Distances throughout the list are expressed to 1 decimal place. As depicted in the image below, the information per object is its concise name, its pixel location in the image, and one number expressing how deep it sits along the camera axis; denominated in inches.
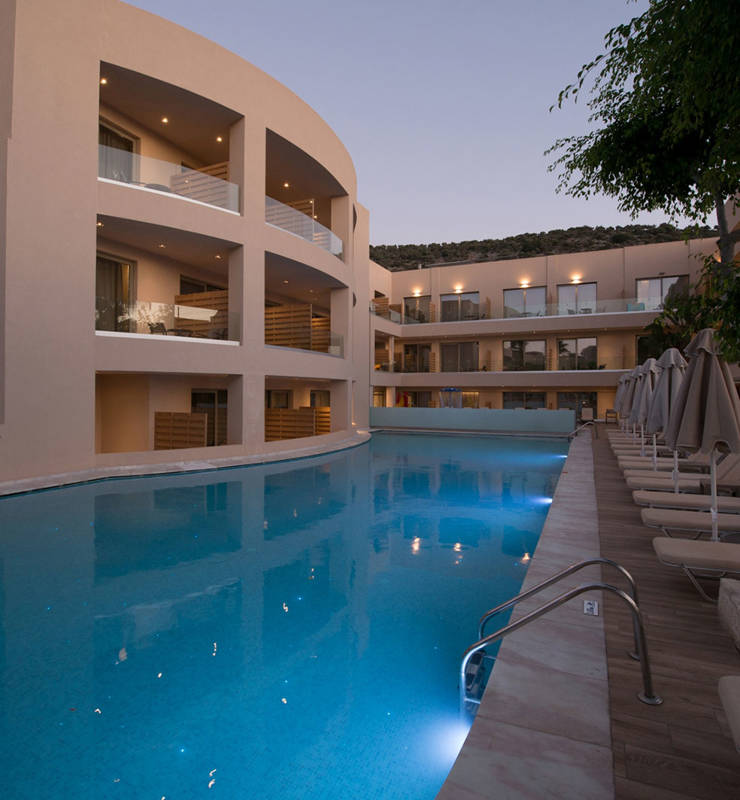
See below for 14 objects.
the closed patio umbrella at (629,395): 474.7
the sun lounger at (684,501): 199.6
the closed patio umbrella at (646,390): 337.1
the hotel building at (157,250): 375.2
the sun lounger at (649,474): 273.8
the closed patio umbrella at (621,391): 590.0
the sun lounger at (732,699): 67.4
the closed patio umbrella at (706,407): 163.0
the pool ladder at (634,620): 94.0
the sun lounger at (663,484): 252.2
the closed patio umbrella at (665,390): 266.8
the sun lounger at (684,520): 173.5
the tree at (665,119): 153.5
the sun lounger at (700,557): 135.5
